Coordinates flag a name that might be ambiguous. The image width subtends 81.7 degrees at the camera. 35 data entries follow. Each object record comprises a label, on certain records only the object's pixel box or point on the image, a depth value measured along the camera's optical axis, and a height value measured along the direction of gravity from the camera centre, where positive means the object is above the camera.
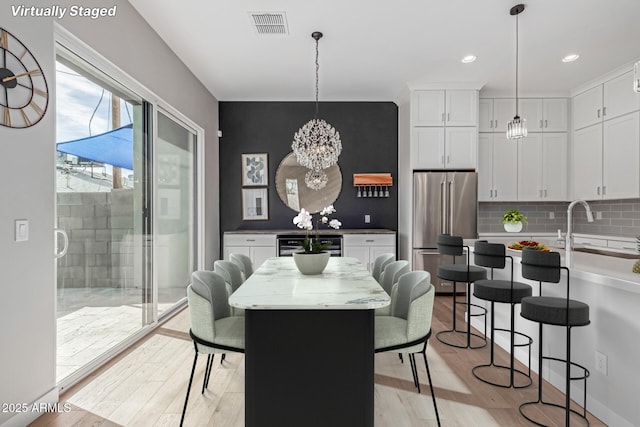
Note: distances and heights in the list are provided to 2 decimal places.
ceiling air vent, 3.34 +1.76
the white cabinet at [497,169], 5.57 +0.62
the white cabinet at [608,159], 4.52 +0.67
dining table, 1.84 -0.78
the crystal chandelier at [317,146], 3.70 +0.65
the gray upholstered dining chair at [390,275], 2.64 -0.51
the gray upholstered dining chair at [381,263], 3.30 -0.48
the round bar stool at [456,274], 3.26 -0.57
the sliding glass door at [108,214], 2.55 -0.03
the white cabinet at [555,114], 5.58 +1.45
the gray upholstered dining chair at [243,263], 3.29 -0.48
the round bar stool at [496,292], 2.55 -0.58
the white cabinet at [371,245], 5.39 -0.51
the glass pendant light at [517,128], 3.62 +0.81
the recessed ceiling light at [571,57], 4.24 +1.77
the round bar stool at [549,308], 1.98 -0.54
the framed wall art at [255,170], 5.93 +0.65
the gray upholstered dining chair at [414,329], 2.01 -0.68
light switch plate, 1.98 -0.11
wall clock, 1.89 +0.68
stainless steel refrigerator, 5.15 +0.06
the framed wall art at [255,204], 5.94 +0.10
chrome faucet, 2.59 -0.22
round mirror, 5.89 +0.36
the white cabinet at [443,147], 5.25 +0.89
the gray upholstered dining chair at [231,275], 2.59 -0.50
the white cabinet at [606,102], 4.54 +1.44
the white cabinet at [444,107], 5.22 +1.46
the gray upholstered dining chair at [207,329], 1.99 -0.68
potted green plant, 3.51 -0.11
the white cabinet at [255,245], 5.36 -0.51
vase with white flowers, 2.52 -0.31
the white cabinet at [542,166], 5.59 +0.66
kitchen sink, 2.80 -0.36
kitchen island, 1.97 -0.77
